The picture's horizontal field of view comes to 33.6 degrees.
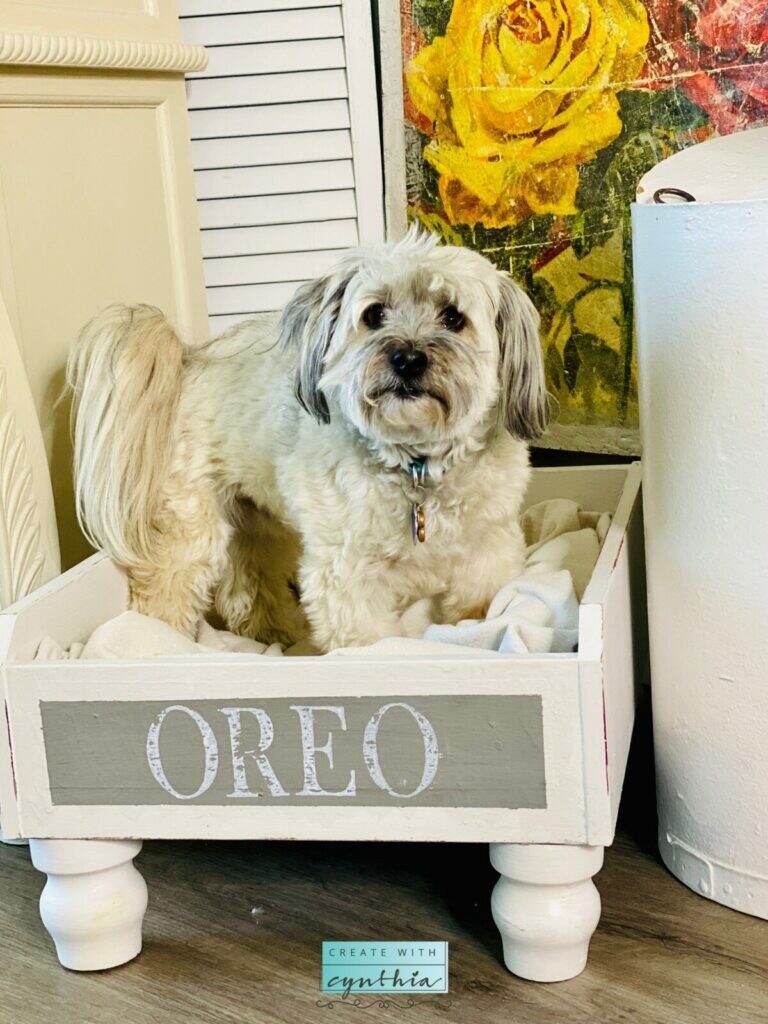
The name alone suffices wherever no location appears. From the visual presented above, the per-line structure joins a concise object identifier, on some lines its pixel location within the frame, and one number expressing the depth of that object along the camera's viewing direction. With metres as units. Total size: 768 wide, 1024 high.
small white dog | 1.45
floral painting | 1.88
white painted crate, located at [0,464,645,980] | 1.22
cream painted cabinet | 1.63
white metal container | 1.27
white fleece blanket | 1.37
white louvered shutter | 2.04
